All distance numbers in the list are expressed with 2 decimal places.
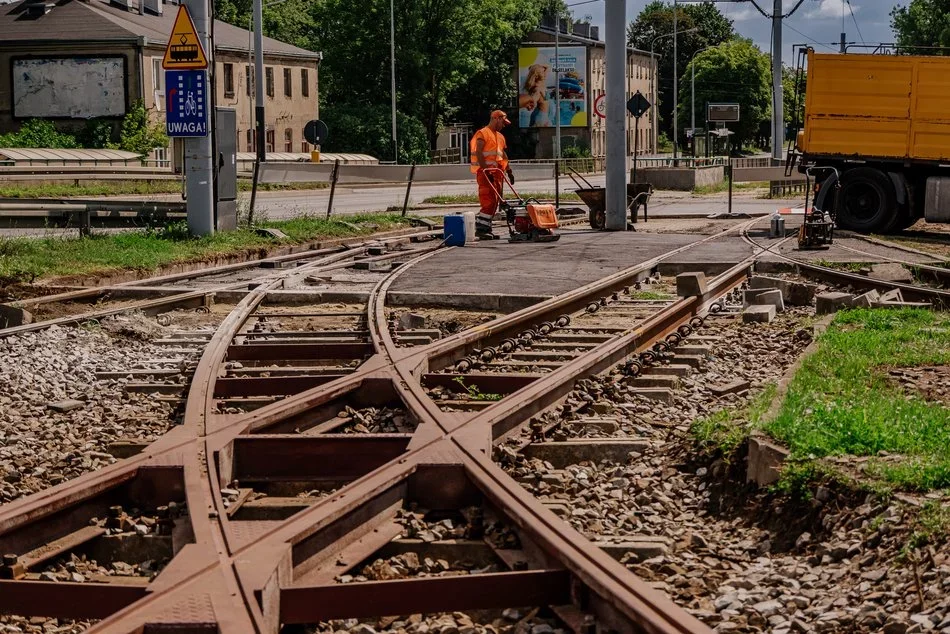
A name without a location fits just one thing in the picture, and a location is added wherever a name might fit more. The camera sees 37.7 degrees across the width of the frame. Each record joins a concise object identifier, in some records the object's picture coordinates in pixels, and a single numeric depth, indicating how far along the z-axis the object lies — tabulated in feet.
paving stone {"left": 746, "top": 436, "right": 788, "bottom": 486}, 20.71
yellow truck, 77.92
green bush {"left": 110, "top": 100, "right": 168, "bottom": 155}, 190.39
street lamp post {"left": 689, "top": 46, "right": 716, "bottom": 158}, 337.93
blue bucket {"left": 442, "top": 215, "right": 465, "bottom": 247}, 67.92
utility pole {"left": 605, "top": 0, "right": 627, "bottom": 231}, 78.89
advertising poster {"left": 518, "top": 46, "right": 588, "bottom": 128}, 344.08
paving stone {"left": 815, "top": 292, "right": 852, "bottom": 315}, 41.37
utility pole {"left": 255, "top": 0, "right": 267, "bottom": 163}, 118.21
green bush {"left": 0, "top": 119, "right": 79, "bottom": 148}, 181.16
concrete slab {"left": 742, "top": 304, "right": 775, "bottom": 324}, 39.45
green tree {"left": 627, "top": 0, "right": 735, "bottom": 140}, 427.74
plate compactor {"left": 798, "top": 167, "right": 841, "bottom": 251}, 63.26
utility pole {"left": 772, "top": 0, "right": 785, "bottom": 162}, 134.31
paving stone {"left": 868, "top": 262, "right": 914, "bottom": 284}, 50.03
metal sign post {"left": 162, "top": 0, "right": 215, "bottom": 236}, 59.52
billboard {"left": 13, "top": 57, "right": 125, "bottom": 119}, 193.57
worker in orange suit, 68.23
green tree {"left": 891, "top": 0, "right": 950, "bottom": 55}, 286.25
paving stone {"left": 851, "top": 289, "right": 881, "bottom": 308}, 41.09
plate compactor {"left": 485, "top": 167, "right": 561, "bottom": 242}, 69.31
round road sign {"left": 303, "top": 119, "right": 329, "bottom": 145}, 105.81
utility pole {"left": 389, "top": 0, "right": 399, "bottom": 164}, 230.89
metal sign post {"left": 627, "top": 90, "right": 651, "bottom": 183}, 108.58
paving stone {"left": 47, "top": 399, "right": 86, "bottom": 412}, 27.35
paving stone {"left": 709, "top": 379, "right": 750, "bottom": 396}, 28.68
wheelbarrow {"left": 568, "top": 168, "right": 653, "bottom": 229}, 81.56
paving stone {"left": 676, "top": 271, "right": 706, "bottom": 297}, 43.91
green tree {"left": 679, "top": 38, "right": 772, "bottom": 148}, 383.65
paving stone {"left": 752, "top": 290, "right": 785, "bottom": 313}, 43.45
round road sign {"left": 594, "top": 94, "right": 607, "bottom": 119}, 322.55
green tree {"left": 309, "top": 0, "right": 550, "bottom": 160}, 272.10
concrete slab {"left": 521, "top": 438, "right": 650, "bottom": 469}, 23.02
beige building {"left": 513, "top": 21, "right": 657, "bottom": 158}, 346.33
